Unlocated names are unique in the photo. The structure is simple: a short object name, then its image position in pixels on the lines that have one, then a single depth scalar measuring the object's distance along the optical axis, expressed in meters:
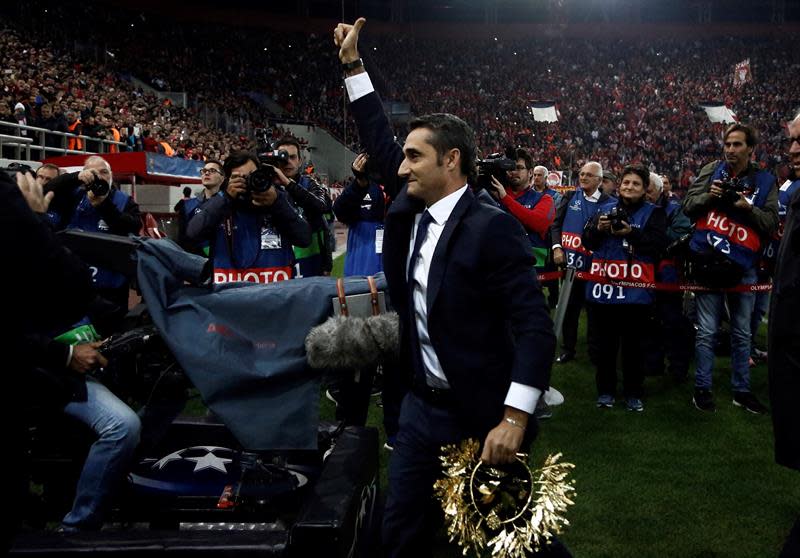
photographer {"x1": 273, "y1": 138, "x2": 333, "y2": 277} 4.68
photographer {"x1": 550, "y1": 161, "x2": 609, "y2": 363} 6.49
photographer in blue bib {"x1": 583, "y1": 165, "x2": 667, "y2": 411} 5.39
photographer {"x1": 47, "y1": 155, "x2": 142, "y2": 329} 4.90
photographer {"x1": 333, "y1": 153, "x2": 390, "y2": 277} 5.17
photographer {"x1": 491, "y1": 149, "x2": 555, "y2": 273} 5.46
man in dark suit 2.16
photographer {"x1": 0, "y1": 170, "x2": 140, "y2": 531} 1.66
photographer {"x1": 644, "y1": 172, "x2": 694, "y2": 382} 6.47
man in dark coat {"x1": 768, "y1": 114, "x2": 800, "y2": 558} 2.14
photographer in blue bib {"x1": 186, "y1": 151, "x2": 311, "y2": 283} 4.18
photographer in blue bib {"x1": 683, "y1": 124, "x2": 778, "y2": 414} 5.10
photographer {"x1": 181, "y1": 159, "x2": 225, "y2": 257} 6.80
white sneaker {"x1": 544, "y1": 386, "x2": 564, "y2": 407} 5.53
